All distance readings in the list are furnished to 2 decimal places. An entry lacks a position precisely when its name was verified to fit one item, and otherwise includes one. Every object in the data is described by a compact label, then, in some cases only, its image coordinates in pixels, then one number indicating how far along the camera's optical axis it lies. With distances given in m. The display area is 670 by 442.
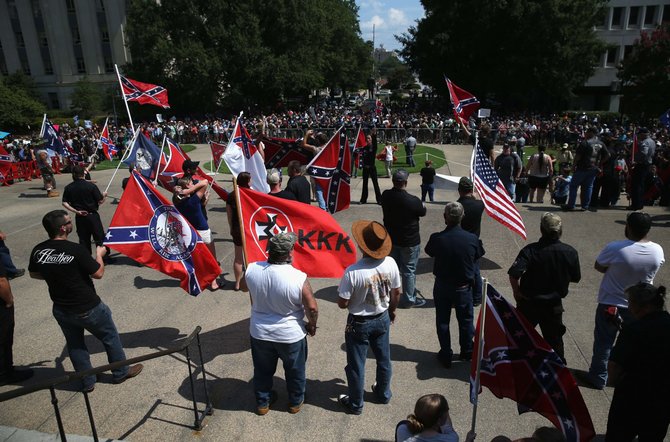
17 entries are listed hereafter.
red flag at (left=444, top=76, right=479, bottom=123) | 12.09
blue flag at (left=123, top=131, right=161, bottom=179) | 11.03
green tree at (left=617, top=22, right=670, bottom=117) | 28.52
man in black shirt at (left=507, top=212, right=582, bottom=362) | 4.40
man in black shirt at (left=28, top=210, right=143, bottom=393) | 4.42
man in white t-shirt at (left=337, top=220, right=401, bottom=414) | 4.09
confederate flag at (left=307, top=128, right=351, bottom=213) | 9.00
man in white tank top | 3.96
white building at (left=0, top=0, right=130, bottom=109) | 53.75
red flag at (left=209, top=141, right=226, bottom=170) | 13.80
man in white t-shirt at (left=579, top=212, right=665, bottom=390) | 4.30
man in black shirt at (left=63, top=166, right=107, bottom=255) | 7.84
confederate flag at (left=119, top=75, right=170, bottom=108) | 11.69
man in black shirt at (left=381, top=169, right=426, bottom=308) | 6.30
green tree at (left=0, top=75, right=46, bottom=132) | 42.62
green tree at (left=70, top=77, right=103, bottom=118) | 47.53
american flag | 7.30
